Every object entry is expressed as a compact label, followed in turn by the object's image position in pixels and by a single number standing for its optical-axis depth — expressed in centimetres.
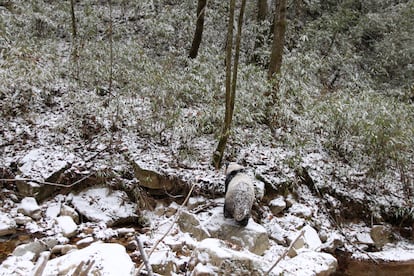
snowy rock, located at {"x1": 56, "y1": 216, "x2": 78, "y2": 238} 503
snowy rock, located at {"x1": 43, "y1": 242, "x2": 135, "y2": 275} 336
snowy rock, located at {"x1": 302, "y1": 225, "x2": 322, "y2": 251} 561
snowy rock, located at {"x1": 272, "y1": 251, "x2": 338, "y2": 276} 459
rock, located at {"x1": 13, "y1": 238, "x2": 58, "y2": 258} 439
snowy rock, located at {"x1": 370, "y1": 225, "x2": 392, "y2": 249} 627
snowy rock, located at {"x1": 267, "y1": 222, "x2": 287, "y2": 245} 557
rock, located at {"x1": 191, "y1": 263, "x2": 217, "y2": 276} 378
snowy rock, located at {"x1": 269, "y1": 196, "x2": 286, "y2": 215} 621
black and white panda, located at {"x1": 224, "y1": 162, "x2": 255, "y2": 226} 498
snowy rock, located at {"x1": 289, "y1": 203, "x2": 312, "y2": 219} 624
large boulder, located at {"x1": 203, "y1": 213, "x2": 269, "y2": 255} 502
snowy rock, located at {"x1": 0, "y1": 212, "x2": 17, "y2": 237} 488
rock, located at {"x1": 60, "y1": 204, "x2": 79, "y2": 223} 541
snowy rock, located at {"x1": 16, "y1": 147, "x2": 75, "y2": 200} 559
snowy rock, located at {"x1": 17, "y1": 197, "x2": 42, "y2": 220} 532
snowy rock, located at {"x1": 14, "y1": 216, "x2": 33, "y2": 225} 512
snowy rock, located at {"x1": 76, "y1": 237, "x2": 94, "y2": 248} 486
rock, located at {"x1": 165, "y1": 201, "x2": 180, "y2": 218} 585
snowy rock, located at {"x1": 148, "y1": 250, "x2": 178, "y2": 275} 425
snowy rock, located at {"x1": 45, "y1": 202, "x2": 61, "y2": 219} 538
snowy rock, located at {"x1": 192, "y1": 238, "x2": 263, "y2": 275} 382
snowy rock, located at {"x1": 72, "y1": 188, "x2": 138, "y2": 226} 554
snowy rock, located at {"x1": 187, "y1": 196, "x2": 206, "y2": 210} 592
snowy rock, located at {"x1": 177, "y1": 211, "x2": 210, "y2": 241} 521
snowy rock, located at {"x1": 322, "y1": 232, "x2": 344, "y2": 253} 576
